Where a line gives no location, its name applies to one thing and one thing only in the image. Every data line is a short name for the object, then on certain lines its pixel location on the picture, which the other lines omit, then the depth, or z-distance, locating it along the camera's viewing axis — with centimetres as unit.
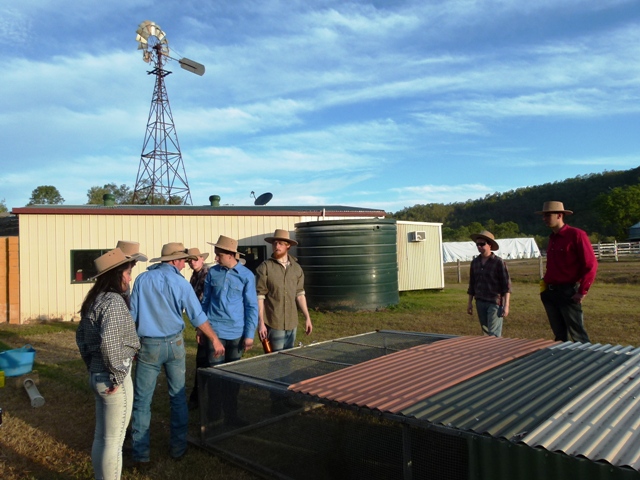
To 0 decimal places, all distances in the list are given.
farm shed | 1217
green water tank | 1269
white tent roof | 4591
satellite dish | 2123
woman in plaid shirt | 330
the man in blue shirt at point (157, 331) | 401
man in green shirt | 546
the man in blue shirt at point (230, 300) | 500
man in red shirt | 532
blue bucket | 692
